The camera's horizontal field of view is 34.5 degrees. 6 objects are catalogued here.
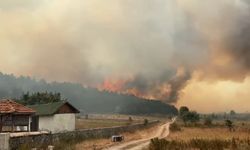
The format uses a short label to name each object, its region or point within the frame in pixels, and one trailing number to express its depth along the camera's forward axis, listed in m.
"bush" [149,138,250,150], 36.44
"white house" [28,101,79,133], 66.06
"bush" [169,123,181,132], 75.91
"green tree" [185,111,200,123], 130.27
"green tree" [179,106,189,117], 142.79
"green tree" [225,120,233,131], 85.07
